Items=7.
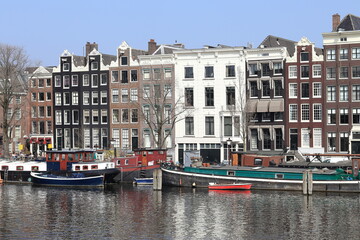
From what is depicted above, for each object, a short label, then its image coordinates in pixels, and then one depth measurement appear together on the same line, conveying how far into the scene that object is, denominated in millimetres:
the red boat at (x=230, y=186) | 72188
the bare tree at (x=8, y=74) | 101812
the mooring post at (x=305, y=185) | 68688
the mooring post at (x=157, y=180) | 74625
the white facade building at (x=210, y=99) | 94438
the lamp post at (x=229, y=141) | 93031
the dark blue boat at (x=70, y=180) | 78562
